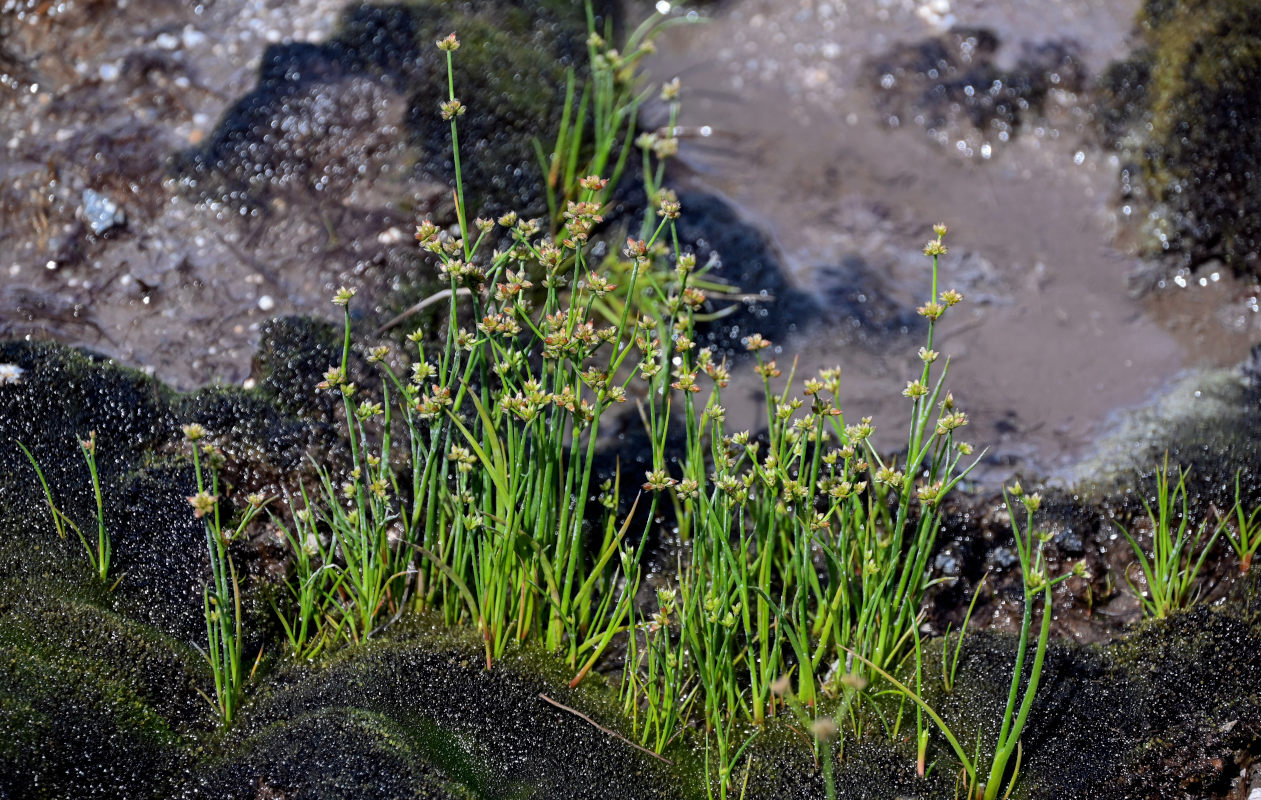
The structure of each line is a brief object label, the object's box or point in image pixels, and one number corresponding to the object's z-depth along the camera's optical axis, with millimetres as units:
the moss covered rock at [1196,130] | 4191
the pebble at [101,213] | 3600
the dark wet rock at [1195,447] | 3088
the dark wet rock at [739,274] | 3836
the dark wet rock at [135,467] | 2533
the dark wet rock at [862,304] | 3947
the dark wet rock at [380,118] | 3764
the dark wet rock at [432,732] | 2141
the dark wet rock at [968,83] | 4781
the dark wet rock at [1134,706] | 2318
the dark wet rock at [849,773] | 2289
